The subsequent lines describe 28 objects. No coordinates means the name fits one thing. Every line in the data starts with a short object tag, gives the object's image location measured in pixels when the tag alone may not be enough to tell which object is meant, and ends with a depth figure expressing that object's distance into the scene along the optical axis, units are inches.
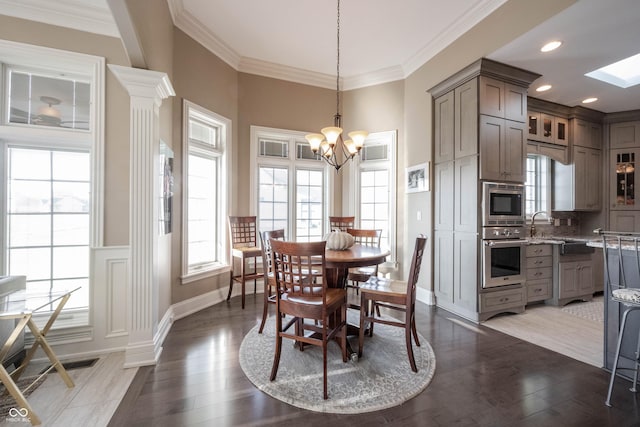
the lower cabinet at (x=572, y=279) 142.5
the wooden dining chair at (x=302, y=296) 73.3
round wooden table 87.9
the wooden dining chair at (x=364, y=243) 129.2
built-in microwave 122.9
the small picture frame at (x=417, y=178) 152.0
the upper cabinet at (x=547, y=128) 155.5
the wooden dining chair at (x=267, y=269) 104.0
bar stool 70.1
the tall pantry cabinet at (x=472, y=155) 122.7
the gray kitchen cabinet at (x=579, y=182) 164.7
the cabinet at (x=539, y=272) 137.9
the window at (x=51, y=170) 90.4
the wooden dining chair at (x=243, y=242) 143.9
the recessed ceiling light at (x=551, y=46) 105.4
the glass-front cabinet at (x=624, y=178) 164.7
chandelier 112.3
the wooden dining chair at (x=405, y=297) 87.0
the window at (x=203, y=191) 133.9
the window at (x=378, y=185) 176.4
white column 88.0
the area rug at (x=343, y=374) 70.8
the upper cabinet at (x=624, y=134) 164.1
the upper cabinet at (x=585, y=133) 165.3
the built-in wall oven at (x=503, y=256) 122.6
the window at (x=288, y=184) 173.0
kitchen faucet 159.8
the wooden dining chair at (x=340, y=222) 174.4
